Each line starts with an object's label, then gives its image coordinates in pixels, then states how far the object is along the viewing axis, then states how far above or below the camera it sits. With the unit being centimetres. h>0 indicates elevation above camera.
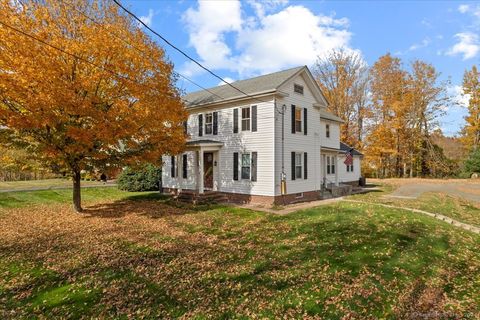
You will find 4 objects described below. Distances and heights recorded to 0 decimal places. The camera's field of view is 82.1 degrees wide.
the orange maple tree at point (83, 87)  940 +313
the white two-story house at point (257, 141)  1578 +164
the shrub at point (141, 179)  2238 -89
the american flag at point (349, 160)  2075 +61
